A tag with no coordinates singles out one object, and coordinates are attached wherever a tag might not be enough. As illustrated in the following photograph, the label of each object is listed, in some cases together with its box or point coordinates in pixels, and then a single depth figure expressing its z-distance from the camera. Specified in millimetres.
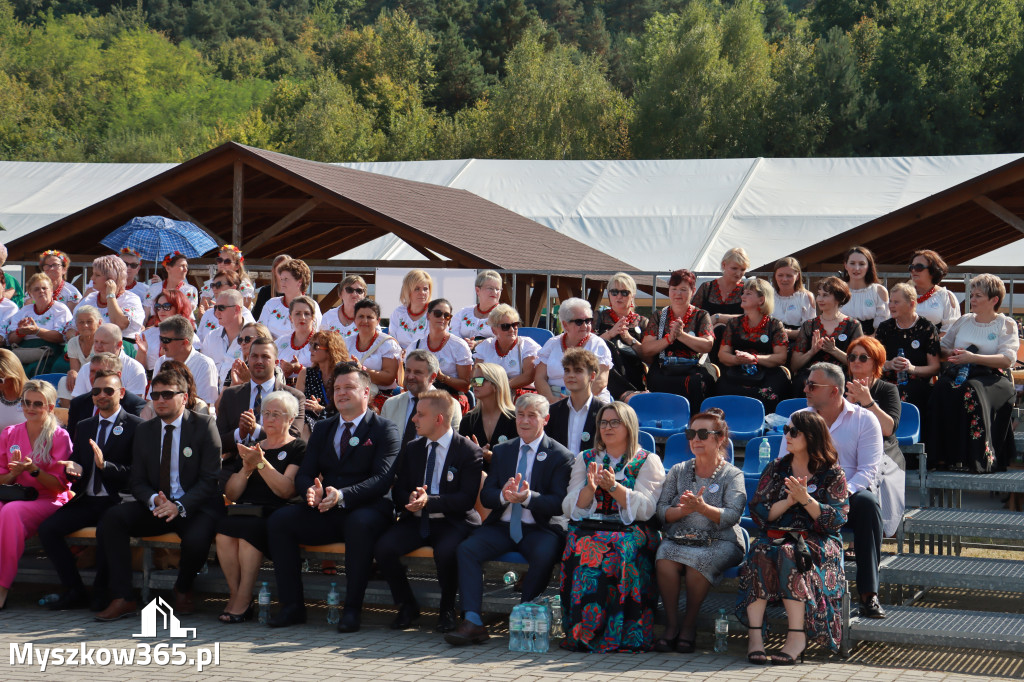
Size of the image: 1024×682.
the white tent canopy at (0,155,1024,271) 22797
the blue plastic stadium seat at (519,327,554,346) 10812
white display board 12242
